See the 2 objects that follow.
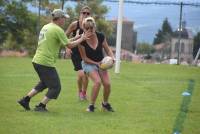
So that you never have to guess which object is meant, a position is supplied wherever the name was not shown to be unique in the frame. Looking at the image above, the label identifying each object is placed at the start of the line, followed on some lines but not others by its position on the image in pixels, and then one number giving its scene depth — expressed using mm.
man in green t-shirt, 11148
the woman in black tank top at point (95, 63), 11562
